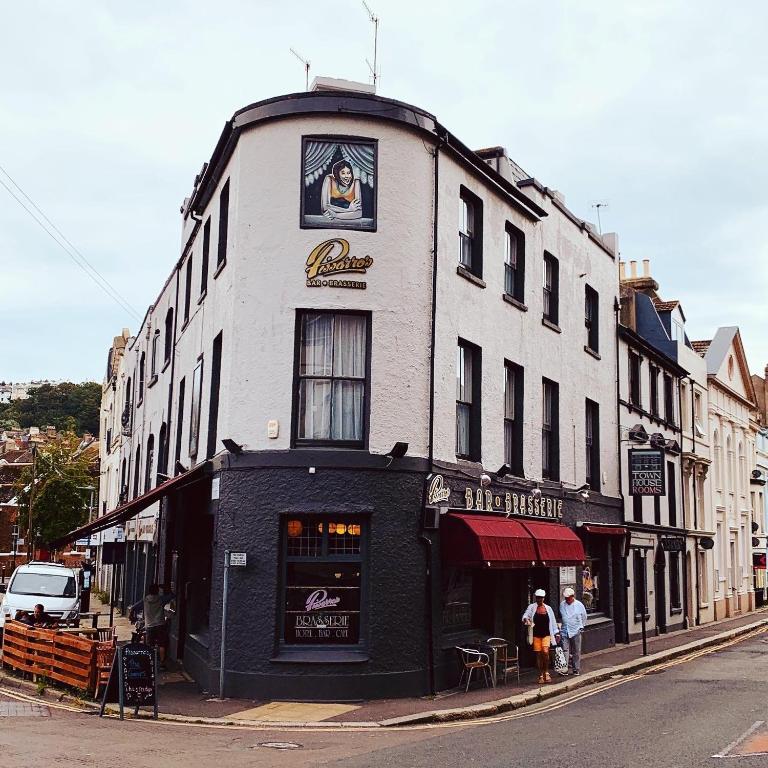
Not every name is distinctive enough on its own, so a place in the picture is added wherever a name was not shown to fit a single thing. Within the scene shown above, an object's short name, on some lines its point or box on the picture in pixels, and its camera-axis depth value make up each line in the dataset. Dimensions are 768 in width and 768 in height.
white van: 24.91
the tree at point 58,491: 53.31
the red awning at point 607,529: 23.74
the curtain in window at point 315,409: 15.97
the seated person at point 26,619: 19.14
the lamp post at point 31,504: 51.81
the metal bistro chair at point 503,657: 17.42
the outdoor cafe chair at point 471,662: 16.39
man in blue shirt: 19.03
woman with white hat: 17.62
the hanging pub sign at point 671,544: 30.11
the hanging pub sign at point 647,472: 26.58
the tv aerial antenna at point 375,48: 19.03
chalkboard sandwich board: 13.55
